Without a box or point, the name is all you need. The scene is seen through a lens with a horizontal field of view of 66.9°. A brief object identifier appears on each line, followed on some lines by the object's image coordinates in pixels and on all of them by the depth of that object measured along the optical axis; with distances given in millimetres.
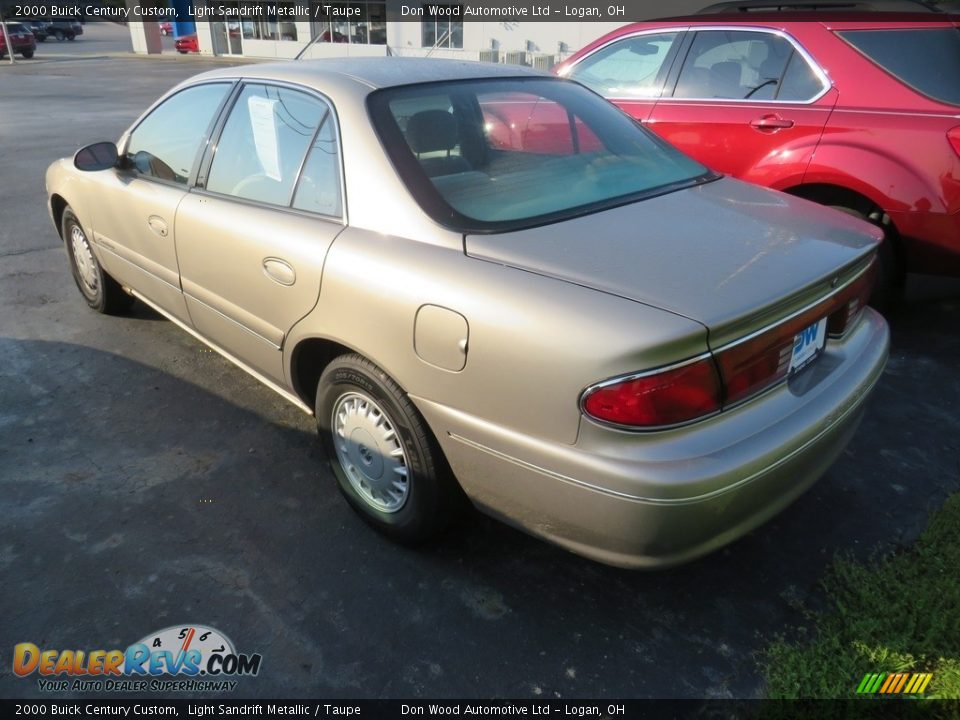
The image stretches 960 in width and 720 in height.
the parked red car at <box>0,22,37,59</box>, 32406
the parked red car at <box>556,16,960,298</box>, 3941
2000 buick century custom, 1918
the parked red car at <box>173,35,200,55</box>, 37406
